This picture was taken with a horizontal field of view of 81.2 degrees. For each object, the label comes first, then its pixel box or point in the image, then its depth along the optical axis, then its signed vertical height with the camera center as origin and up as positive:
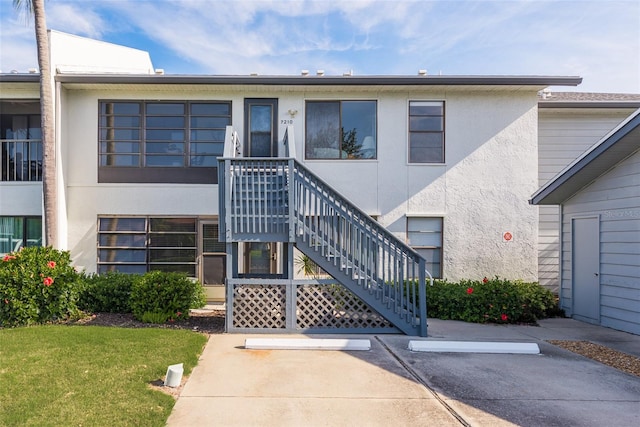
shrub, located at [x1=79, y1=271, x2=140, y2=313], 7.96 -1.87
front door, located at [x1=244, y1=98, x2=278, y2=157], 9.66 +2.16
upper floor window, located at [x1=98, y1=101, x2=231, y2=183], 9.67 +1.99
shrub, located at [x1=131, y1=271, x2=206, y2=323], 7.15 -1.69
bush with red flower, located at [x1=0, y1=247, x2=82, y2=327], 6.73 -1.45
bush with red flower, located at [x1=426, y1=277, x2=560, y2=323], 7.85 -1.96
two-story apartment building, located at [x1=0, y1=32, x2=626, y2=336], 9.54 +1.13
